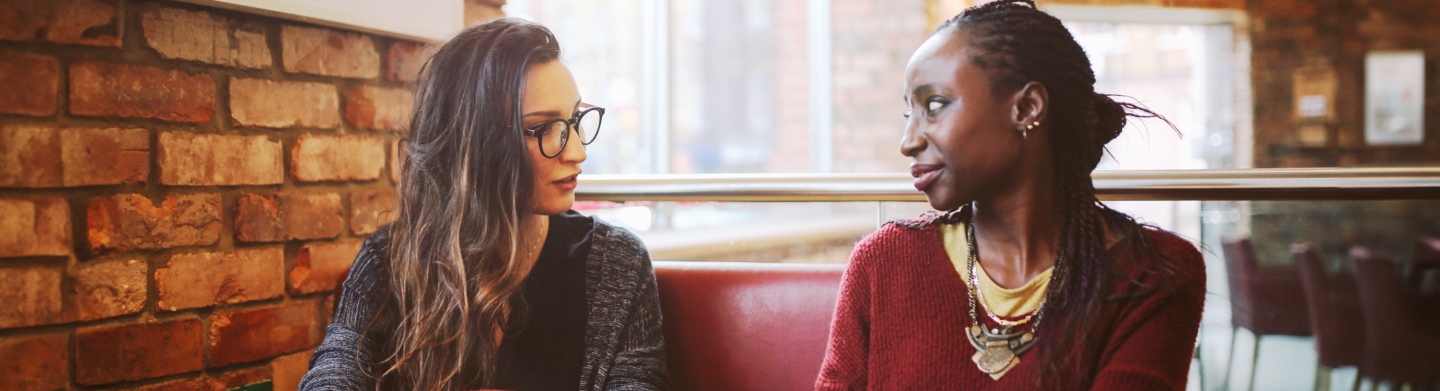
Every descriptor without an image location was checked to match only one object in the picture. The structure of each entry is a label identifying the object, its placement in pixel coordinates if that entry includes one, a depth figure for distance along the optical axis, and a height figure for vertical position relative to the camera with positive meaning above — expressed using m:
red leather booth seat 1.30 -0.26
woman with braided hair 0.91 -0.10
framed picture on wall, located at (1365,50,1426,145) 5.28 +0.52
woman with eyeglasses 1.23 -0.15
